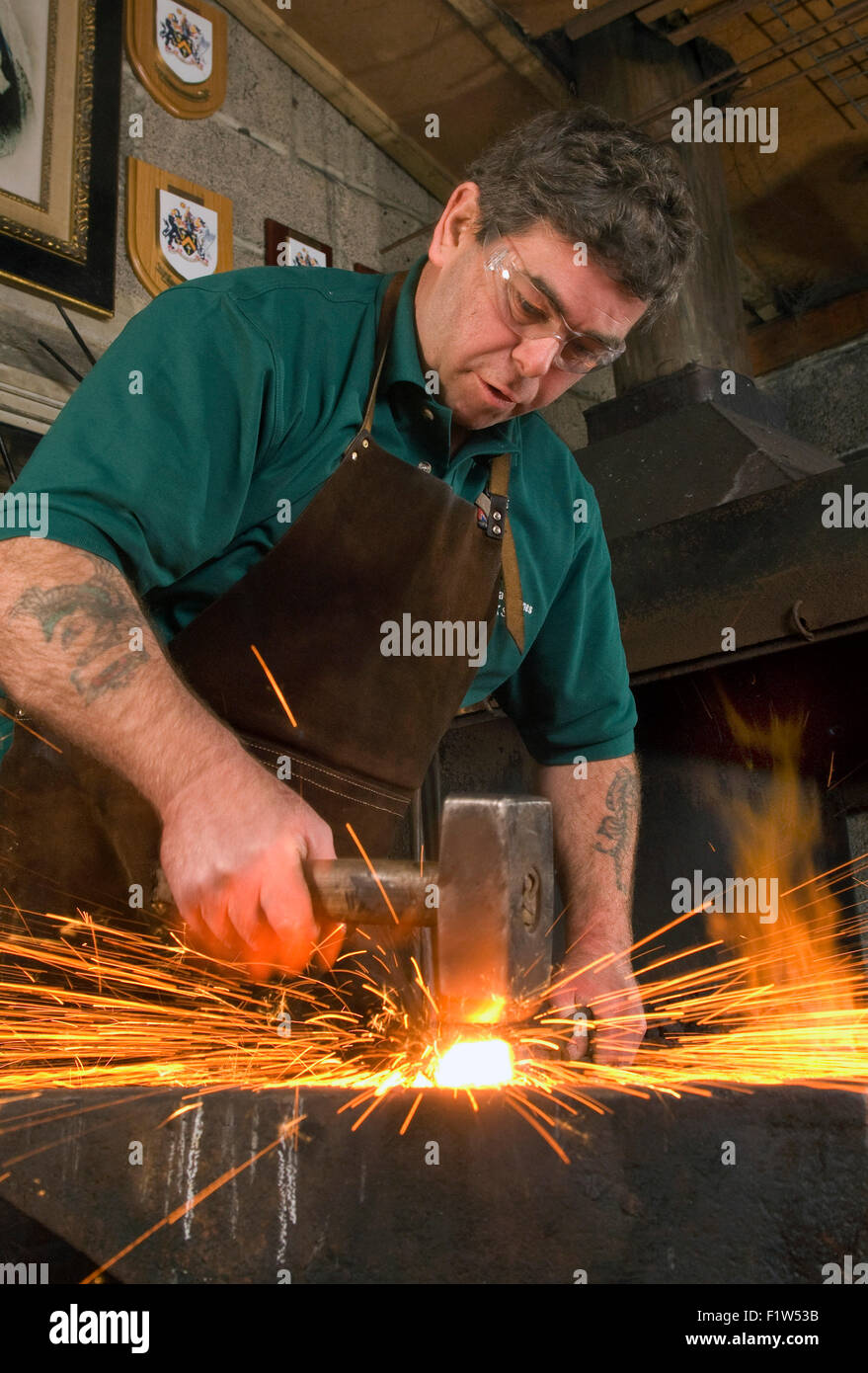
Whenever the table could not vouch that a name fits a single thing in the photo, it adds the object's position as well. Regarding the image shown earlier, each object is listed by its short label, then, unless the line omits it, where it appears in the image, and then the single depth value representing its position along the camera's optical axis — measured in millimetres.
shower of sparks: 794
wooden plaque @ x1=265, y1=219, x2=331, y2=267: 2879
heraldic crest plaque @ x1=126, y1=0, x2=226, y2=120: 2707
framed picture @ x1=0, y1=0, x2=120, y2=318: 2357
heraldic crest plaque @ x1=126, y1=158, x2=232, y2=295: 2596
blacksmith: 1004
